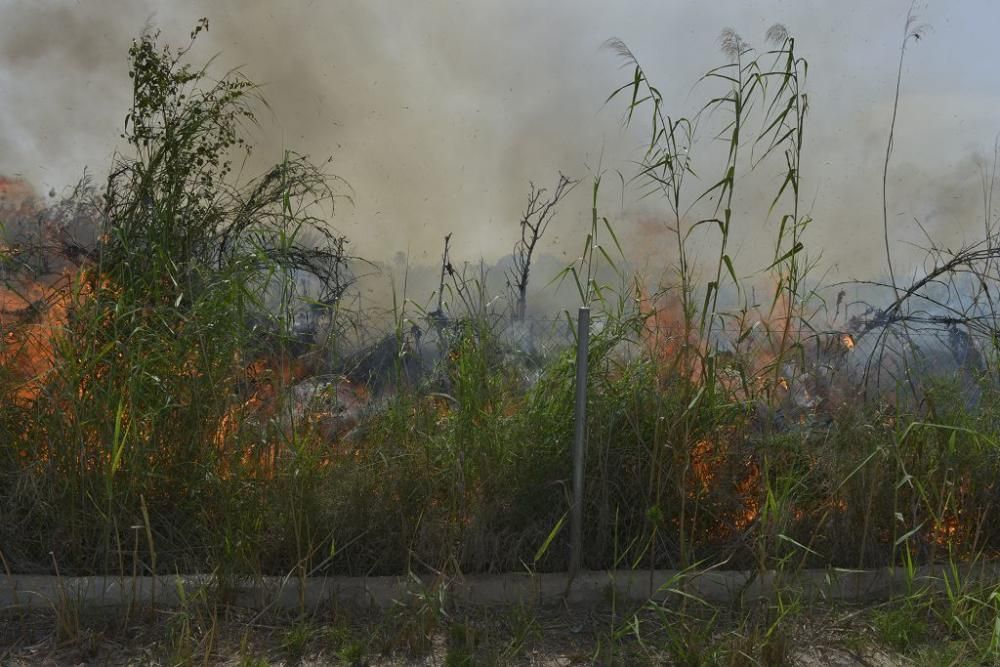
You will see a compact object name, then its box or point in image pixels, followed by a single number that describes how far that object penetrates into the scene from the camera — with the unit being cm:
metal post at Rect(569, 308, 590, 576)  322
